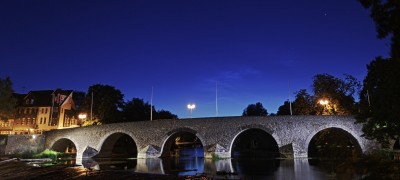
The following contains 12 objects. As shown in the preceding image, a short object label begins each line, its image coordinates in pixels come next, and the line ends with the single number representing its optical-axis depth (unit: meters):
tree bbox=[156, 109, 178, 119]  79.27
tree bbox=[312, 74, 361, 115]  45.53
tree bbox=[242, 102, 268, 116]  99.62
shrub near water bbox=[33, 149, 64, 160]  42.86
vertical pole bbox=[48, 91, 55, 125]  65.46
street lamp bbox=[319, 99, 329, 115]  41.02
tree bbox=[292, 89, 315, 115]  47.31
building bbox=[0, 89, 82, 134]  66.31
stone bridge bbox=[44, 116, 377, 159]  35.78
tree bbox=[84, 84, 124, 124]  58.94
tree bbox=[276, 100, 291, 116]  76.23
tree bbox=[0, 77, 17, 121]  53.94
